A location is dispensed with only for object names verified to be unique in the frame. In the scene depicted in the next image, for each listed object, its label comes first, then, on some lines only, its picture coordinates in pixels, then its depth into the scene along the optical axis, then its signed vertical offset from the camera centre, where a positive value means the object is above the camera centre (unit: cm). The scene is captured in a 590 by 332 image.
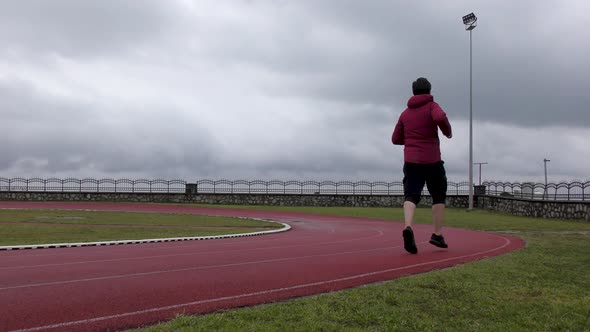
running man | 801 +56
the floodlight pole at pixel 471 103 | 2884 +473
